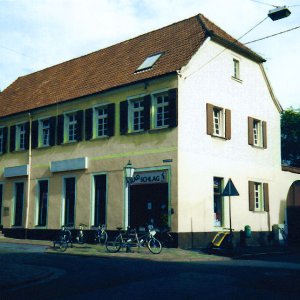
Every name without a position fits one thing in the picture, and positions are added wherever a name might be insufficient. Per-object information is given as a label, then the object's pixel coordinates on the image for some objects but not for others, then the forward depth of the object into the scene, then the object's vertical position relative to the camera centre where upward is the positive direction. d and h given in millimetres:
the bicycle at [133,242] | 16172 -778
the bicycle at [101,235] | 20172 -649
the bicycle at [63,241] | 17297 -780
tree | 42312 +7594
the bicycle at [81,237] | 20688 -756
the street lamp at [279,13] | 13492 +5955
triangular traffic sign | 16547 +1055
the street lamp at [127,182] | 18625 +1529
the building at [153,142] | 19203 +3590
